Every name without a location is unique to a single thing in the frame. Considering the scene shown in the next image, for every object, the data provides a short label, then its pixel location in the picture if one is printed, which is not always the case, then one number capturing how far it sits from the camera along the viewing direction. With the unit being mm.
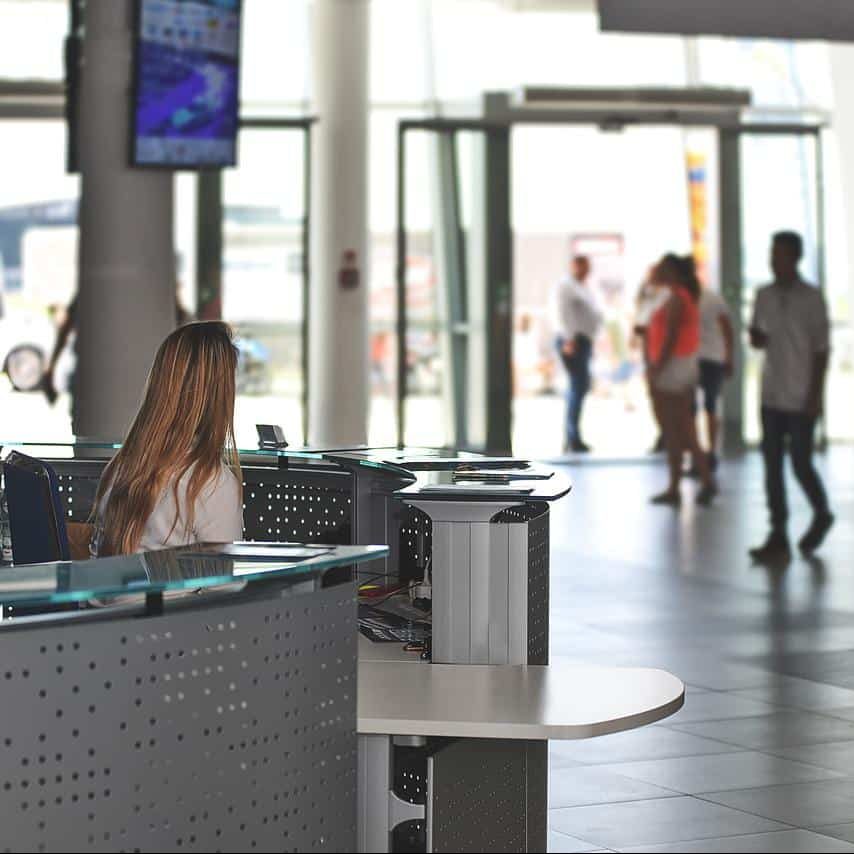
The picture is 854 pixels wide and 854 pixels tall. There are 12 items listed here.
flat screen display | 13539
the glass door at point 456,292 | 25558
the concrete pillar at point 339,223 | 24024
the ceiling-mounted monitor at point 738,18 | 12929
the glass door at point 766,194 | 26829
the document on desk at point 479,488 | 6090
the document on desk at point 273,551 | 4921
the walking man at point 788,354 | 14848
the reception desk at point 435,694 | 4713
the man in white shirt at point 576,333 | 25782
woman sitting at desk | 6234
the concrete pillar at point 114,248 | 13901
